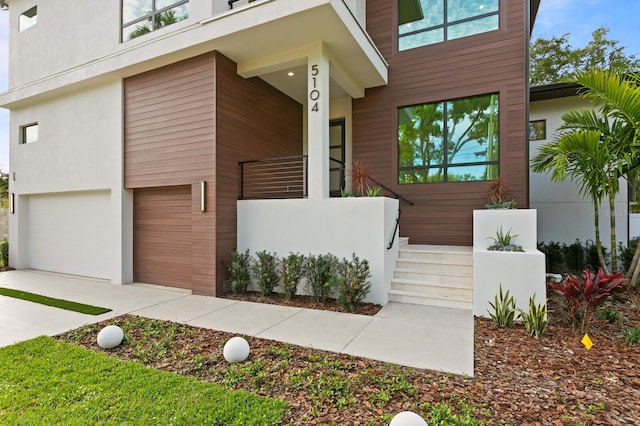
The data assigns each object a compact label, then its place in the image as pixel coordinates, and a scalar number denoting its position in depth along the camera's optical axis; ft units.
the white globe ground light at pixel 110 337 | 12.64
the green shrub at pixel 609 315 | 14.65
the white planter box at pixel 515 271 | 15.33
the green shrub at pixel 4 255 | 33.55
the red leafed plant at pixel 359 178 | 21.11
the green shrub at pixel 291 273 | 19.92
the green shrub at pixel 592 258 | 24.24
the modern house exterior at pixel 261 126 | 20.30
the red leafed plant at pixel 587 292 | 13.35
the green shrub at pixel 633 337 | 12.58
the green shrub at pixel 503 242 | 17.19
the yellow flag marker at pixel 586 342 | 12.35
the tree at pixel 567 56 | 52.29
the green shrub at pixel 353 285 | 17.71
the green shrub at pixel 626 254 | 22.44
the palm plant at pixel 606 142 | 16.65
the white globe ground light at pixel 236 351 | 11.41
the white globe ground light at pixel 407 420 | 7.13
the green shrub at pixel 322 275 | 18.86
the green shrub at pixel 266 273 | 20.70
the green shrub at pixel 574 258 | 24.52
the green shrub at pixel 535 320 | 13.55
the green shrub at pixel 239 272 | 21.02
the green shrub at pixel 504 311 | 14.67
